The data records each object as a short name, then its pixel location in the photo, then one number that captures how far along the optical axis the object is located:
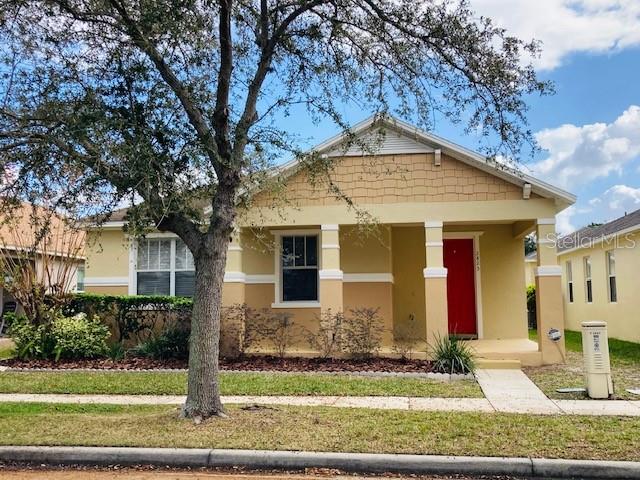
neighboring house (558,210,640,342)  17.28
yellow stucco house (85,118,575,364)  13.59
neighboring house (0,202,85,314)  14.61
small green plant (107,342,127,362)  13.98
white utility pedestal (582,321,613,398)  9.77
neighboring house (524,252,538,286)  26.45
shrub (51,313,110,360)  13.88
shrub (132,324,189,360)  13.67
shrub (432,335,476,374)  12.04
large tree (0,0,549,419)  7.81
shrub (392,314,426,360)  13.41
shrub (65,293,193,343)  14.94
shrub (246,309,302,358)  13.72
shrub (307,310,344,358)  13.43
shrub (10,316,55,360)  13.94
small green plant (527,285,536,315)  25.45
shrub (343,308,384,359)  13.26
